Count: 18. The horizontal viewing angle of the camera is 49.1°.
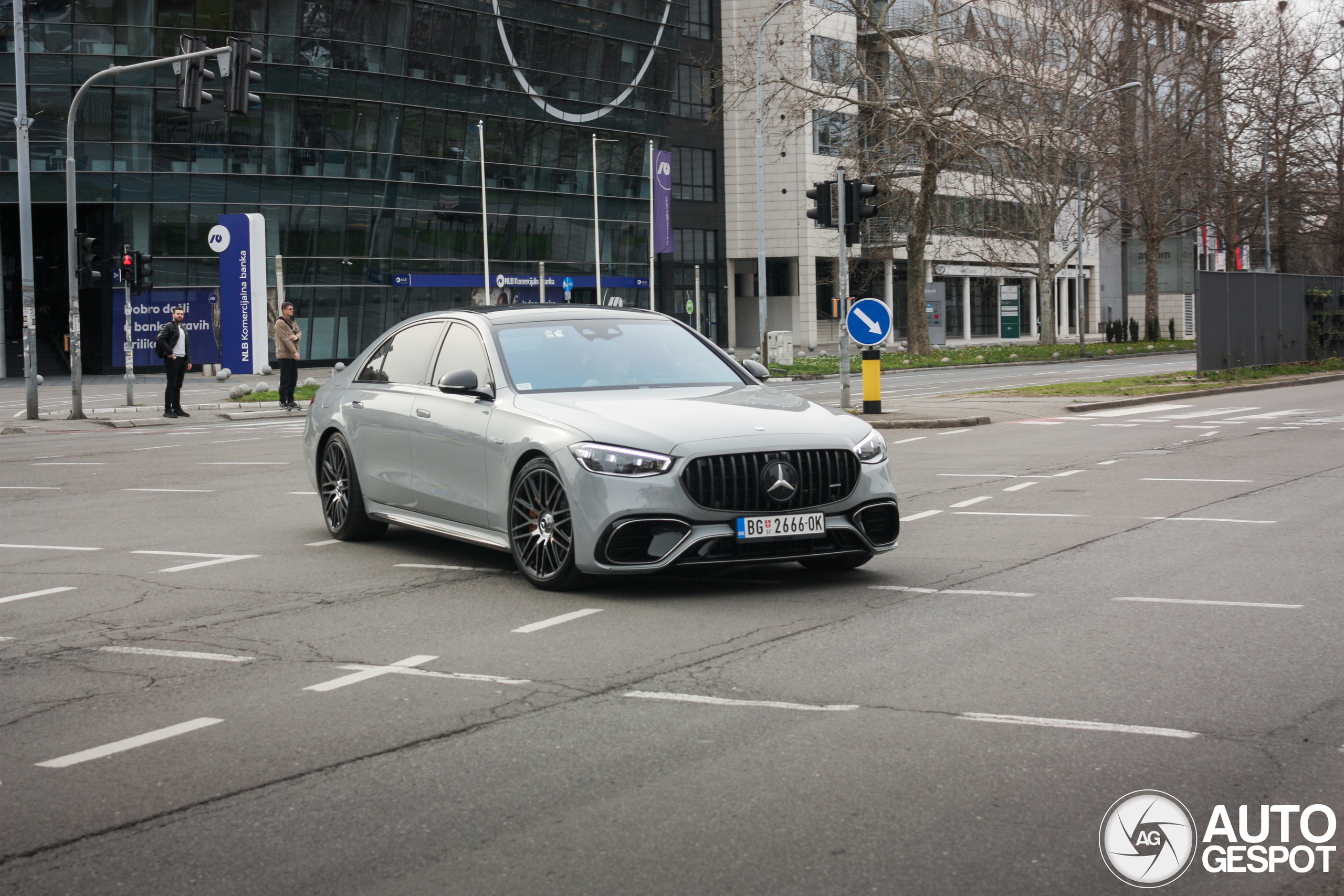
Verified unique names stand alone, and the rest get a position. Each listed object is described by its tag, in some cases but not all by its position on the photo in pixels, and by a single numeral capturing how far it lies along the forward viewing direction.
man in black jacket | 28.09
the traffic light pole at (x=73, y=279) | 28.25
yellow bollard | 20.84
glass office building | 49.00
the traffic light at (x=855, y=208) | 20.23
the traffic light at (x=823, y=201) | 21.20
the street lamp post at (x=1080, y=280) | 47.75
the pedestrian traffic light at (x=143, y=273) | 31.62
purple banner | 63.28
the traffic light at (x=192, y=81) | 24.47
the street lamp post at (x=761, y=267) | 42.88
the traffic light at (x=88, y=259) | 29.12
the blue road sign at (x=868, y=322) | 19.94
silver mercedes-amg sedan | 7.74
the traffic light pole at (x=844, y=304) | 20.36
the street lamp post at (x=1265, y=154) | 50.66
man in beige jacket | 28.34
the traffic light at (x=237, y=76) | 24.17
